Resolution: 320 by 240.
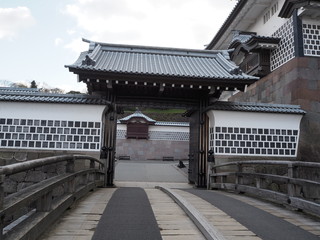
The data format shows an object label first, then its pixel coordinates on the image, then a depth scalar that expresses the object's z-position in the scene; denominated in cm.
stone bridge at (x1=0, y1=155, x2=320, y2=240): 325
